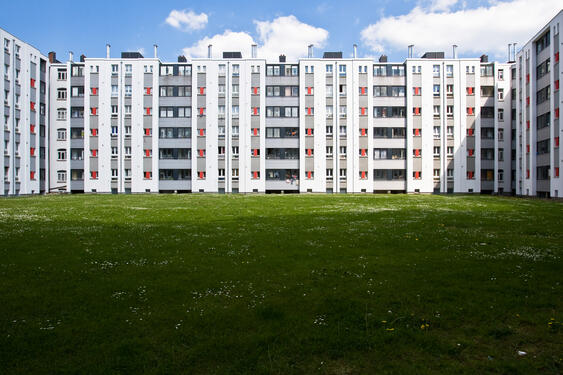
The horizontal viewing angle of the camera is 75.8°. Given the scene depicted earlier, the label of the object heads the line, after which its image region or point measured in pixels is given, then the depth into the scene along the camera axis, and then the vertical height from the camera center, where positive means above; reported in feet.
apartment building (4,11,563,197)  247.70 +44.44
